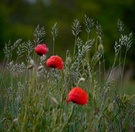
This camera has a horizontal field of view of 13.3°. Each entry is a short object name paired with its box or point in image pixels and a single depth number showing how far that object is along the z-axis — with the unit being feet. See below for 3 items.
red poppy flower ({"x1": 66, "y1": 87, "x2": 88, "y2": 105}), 9.88
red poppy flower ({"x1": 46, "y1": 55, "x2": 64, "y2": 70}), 11.19
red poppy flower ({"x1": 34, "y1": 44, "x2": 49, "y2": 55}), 12.06
